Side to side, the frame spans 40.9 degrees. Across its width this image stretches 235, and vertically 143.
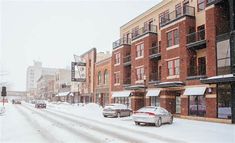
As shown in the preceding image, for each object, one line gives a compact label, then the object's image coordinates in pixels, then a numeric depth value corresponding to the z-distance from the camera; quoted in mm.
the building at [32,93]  178362
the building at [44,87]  127500
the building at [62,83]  93625
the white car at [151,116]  21578
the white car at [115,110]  30711
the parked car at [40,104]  58719
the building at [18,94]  175062
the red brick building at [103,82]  54309
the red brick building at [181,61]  25516
